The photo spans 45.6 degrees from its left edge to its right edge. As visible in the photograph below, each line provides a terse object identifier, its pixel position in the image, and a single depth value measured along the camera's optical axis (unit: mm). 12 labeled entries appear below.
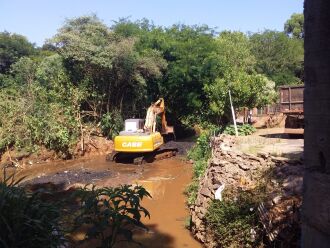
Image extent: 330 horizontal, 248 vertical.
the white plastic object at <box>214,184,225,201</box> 7781
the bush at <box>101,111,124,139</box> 21141
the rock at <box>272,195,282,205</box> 6579
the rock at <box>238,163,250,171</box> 8891
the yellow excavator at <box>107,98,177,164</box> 16344
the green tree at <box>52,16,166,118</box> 19734
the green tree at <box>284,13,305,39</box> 64688
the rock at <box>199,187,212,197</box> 8559
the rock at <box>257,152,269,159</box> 9070
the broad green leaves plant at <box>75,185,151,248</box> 3615
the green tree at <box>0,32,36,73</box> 36344
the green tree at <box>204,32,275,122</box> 17156
